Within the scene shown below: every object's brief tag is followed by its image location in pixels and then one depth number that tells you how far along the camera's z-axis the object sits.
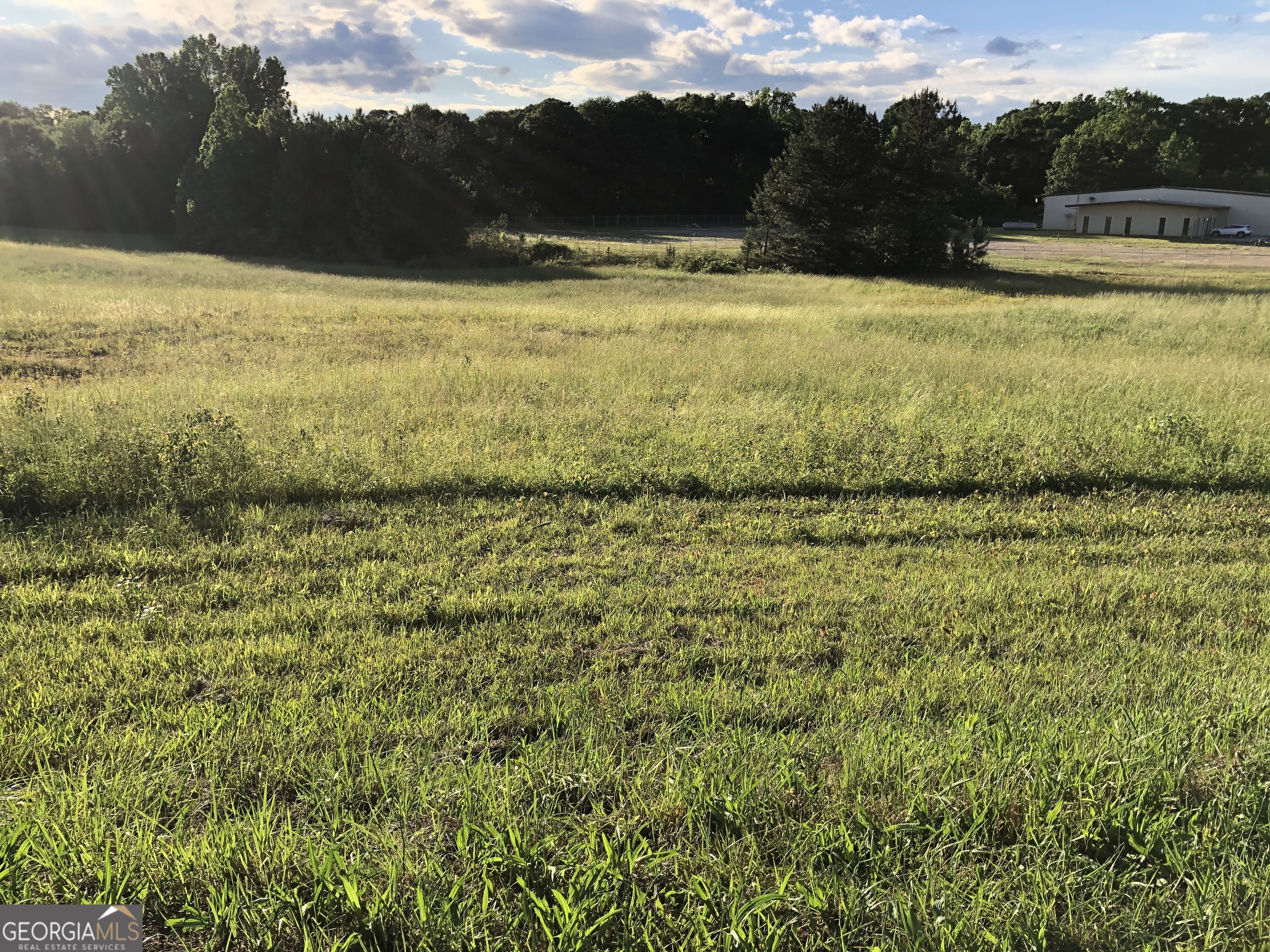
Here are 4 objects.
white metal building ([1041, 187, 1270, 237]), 72.81
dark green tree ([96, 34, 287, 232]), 60.50
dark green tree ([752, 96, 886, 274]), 42.28
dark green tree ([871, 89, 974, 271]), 41.50
